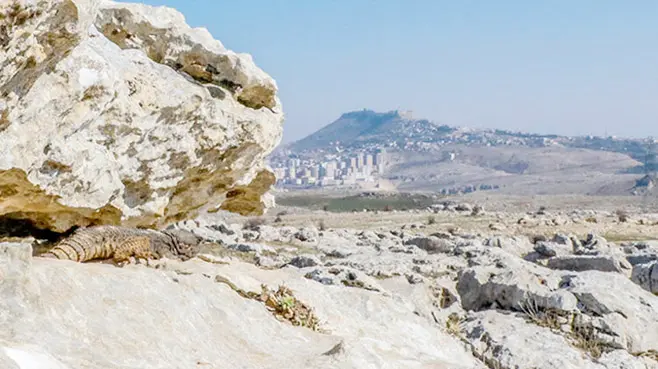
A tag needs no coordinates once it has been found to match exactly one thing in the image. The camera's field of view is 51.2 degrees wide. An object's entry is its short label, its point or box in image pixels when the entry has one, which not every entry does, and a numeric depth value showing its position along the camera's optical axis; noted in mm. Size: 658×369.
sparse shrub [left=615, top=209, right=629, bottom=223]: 37306
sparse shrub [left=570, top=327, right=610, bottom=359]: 8656
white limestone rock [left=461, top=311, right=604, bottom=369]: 8070
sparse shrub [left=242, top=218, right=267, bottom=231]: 33391
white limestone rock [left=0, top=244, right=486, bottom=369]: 4406
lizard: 7287
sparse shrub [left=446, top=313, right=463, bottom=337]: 9164
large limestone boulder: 5699
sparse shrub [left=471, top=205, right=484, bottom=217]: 44938
